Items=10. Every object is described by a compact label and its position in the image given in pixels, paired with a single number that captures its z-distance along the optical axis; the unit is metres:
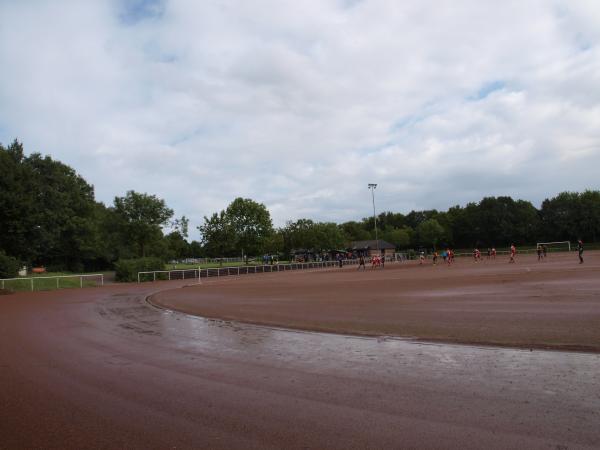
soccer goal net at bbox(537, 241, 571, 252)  84.30
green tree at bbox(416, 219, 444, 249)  121.81
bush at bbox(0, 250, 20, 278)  32.34
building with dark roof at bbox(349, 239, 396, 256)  110.06
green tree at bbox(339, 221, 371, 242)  140.31
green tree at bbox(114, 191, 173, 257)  69.50
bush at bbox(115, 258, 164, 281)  42.38
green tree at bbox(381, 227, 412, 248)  128.62
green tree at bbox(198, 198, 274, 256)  73.44
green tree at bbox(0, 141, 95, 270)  37.66
